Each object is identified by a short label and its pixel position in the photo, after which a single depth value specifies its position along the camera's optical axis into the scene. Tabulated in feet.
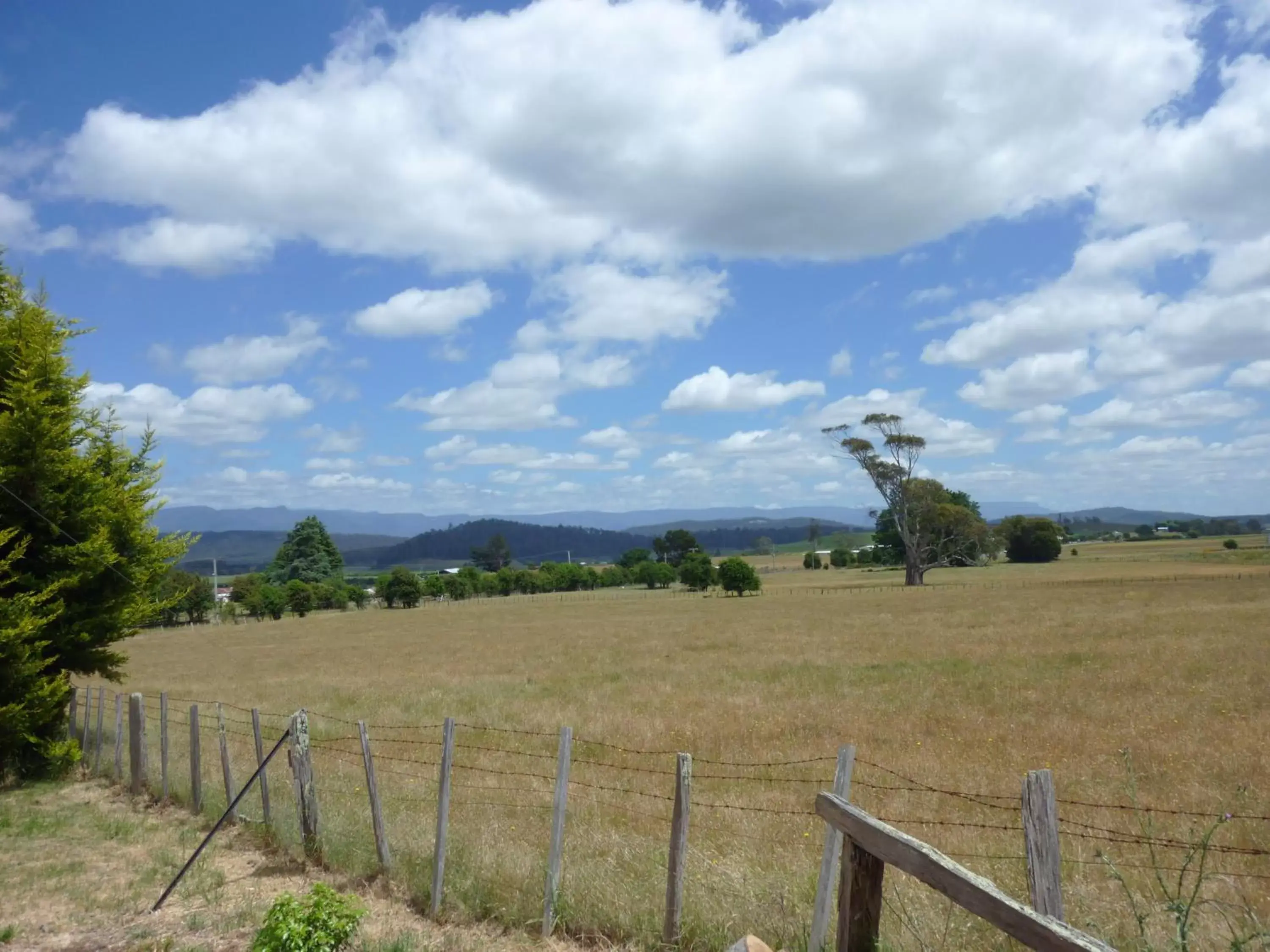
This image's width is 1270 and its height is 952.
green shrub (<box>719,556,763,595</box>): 273.95
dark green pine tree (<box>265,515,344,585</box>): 430.20
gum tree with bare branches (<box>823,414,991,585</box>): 278.26
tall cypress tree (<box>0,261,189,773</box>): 50.29
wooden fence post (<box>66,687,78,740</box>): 55.93
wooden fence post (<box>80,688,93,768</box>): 53.72
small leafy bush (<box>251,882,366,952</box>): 19.76
